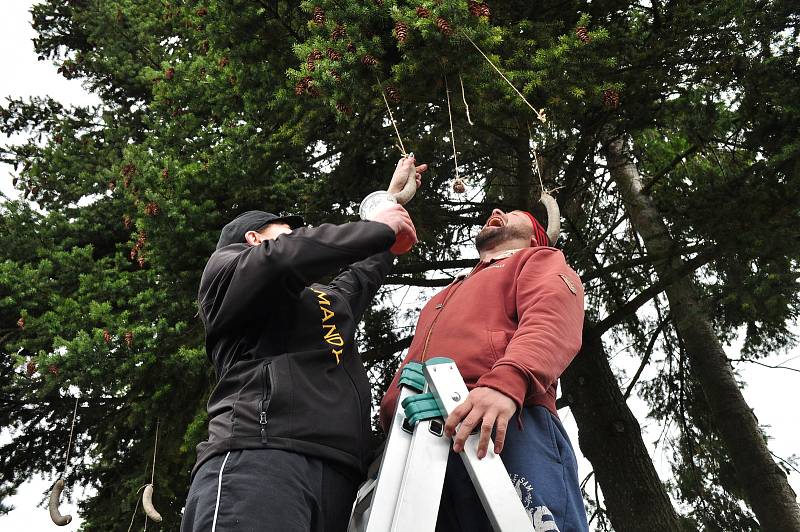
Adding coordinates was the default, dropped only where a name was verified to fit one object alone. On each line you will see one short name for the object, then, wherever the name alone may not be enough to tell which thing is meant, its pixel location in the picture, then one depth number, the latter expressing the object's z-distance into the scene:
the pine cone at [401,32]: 3.66
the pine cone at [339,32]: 4.00
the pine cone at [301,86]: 4.02
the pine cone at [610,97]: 4.25
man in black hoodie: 2.04
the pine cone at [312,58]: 3.98
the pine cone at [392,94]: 4.05
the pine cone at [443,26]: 3.60
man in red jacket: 2.11
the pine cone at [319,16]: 4.09
